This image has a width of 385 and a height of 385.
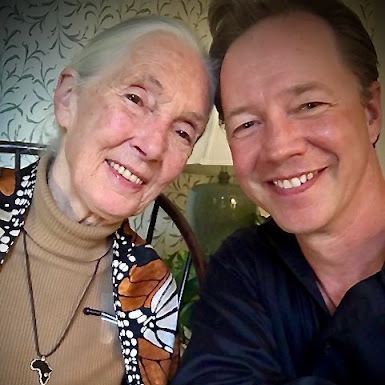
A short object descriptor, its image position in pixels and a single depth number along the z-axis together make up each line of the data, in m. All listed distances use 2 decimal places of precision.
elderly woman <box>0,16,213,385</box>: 0.98
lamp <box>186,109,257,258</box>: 1.94
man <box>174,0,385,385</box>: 0.85
